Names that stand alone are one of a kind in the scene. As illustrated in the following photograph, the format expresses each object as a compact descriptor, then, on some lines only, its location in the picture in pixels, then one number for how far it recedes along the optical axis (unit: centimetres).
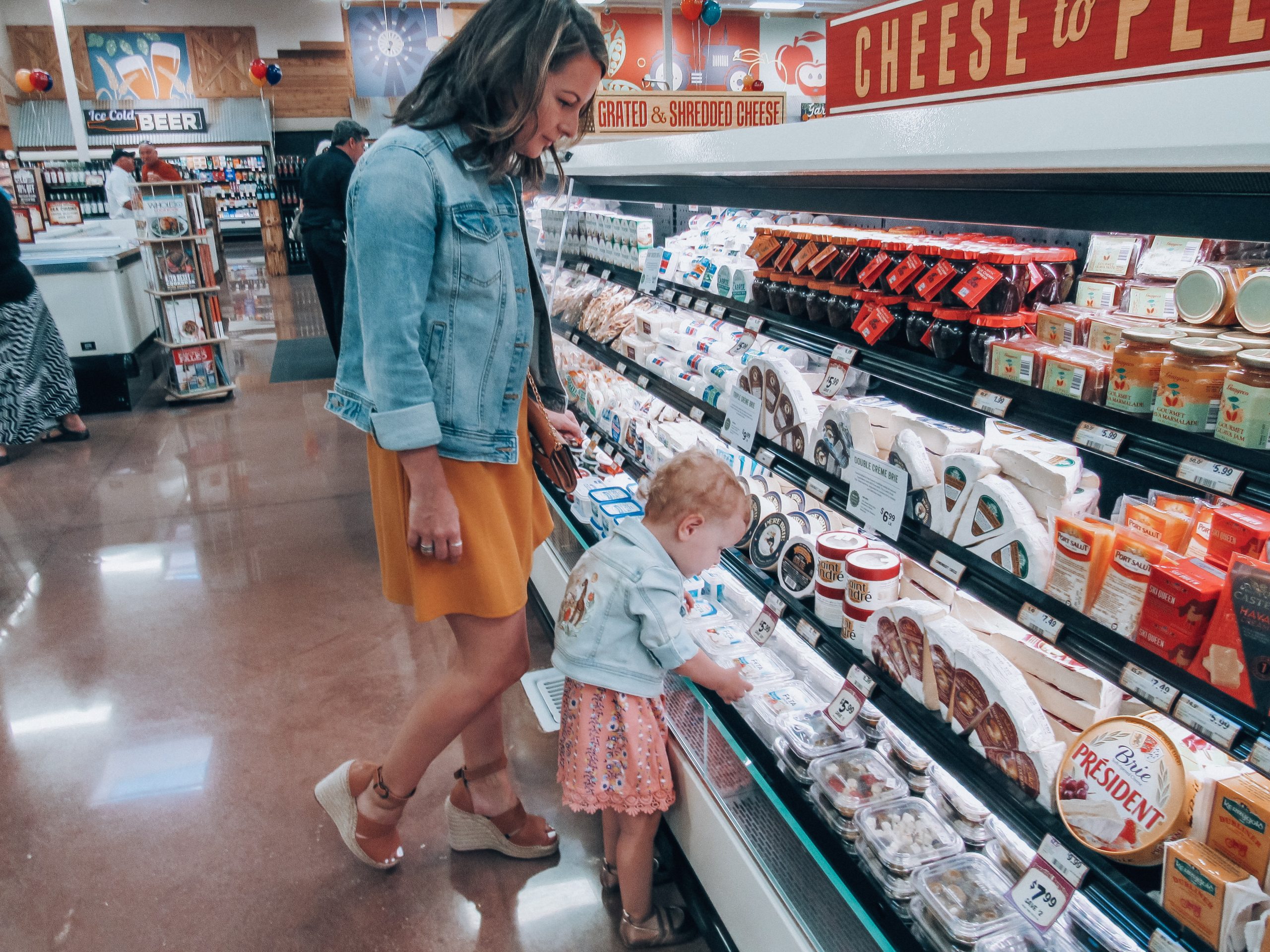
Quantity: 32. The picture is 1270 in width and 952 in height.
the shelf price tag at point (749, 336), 212
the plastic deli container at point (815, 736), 182
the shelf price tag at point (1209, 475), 106
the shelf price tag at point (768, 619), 198
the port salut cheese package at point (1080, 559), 121
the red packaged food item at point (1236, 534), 108
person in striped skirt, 511
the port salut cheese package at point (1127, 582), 113
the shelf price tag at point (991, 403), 140
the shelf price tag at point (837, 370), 179
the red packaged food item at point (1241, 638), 98
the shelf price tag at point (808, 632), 186
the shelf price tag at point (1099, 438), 121
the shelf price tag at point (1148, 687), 107
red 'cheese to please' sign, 103
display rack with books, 623
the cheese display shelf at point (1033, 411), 110
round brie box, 114
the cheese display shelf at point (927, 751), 111
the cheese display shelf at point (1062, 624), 101
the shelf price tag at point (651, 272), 279
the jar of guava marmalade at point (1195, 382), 112
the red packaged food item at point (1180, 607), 104
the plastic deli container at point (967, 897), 137
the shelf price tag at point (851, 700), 168
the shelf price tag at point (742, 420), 209
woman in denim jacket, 147
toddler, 177
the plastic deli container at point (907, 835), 152
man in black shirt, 520
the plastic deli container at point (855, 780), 167
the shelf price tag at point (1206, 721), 99
